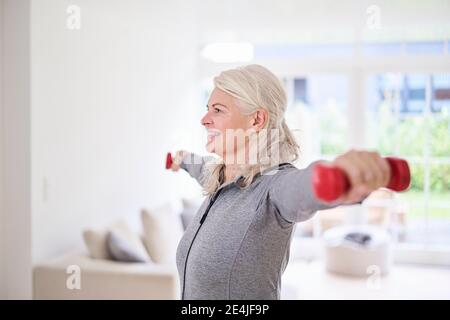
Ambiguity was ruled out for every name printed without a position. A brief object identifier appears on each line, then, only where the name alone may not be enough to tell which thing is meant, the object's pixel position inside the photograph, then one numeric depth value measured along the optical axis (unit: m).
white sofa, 3.04
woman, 1.13
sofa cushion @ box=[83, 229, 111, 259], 3.34
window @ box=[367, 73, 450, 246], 5.59
